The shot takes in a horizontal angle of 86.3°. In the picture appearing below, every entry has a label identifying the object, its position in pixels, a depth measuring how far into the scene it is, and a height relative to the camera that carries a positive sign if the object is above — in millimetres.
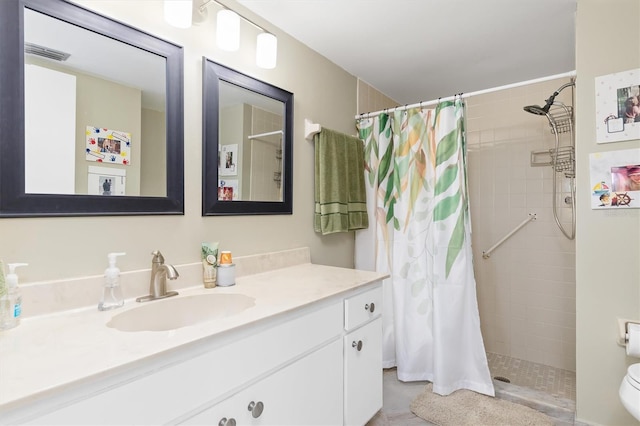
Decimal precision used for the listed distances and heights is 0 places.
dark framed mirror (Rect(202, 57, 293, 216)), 1581 +363
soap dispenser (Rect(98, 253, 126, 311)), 1158 -255
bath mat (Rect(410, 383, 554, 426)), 1790 -1085
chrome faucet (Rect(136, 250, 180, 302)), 1288 -234
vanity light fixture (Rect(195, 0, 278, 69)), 1530 +853
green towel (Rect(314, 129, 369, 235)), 2150 +195
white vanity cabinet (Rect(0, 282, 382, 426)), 727 -466
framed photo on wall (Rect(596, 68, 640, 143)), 1631 +526
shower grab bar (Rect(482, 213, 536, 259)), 2684 -183
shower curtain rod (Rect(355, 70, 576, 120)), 1847 +737
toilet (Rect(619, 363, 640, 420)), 1328 -719
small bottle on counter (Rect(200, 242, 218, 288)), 1486 -216
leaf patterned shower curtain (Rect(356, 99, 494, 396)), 2086 -202
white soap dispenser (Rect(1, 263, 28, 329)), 955 -244
